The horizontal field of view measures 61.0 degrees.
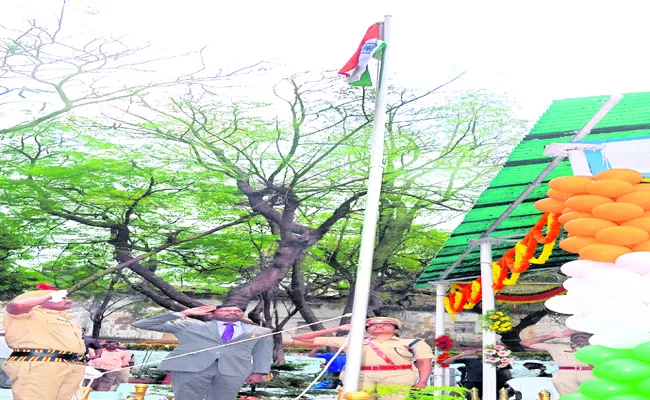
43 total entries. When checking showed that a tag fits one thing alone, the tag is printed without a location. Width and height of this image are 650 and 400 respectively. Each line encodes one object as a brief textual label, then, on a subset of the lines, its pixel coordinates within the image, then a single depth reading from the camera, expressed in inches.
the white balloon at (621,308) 84.8
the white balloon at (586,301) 88.0
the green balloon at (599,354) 83.5
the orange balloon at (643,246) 89.8
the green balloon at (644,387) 77.9
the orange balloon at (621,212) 93.0
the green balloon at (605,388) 80.0
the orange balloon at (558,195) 107.1
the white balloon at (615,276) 85.6
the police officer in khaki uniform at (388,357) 149.1
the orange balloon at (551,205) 110.8
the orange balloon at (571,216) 99.8
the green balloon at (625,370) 78.8
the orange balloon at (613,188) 96.3
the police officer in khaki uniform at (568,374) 184.2
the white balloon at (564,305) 92.4
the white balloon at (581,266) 91.1
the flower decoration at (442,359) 322.0
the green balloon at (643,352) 79.7
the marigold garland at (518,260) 174.6
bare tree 358.0
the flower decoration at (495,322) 228.5
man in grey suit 155.3
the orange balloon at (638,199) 94.7
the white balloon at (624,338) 83.7
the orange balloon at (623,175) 98.8
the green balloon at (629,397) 77.4
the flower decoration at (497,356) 221.1
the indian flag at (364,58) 112.8
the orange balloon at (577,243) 95.1
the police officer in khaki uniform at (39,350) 127.3
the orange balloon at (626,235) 89.4
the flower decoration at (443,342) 324.8
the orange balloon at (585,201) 97.3
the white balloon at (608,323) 83.9
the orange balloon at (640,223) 91.4
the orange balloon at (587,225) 94.0
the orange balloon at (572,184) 102.3
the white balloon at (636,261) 86.0
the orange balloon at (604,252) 89.7
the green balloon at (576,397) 83.7
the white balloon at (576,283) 92.2
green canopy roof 134.0
